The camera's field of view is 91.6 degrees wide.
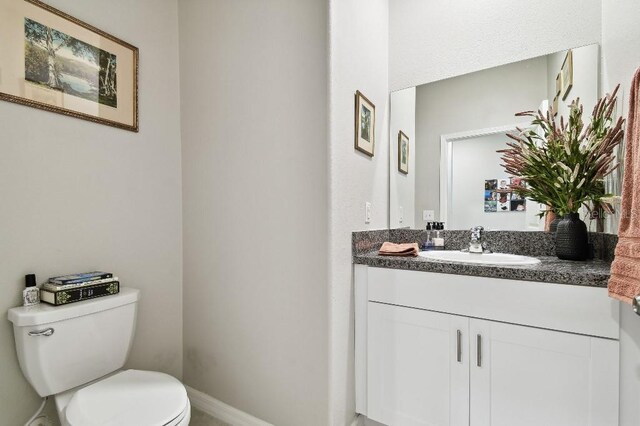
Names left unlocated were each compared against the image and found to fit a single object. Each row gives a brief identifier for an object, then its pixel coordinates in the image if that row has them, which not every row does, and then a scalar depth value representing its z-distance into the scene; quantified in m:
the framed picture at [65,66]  1.24
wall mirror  1.53
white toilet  1.04
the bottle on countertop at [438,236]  1.76
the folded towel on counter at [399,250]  1.50
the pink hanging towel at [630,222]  0.89
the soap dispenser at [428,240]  1.78
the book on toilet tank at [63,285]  1.23
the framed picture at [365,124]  1.55
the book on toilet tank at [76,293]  1.22
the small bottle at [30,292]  1.22
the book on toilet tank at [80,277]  1.26
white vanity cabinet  1.04
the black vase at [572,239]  1.31
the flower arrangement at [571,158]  1.28
